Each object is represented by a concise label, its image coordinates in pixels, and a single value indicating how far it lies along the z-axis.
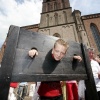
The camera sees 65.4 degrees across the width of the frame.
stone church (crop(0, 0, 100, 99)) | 9.29
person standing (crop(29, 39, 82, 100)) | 1.26
